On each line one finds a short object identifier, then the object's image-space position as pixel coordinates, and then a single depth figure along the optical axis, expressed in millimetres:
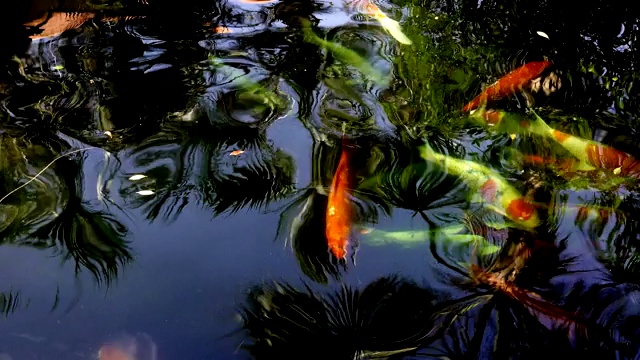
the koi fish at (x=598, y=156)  2059
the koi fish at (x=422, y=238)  1792
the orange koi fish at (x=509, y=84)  2482
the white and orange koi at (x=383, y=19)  3000
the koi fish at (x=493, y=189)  1889
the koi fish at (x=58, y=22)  3066
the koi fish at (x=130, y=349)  1486
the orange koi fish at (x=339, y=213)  1789
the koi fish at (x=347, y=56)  2689
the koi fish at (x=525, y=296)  1577
